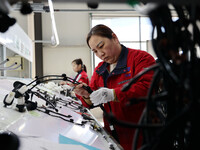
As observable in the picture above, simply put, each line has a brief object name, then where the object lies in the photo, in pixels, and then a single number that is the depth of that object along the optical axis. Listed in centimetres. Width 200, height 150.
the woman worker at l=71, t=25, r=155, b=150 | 112
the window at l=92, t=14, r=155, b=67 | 591
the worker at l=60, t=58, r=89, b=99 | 327
